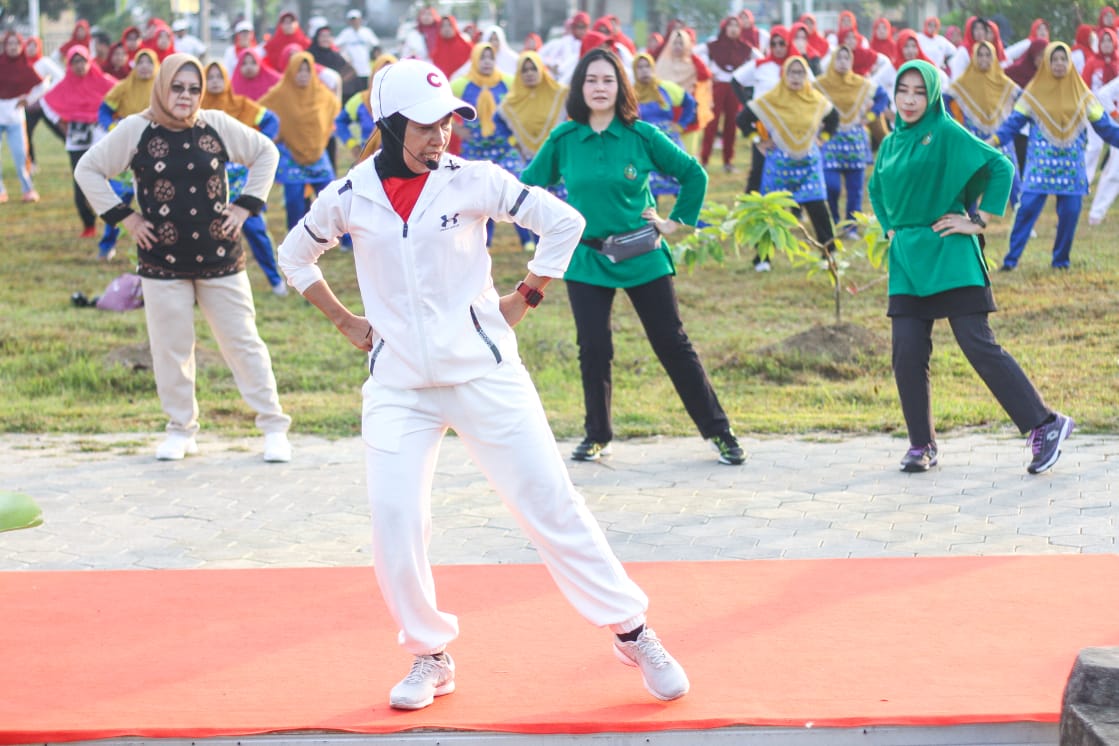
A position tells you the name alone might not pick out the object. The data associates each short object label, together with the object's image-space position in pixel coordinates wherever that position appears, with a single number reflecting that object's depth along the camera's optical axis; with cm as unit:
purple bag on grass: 2195
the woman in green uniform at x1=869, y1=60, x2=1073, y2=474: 1192
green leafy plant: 1665
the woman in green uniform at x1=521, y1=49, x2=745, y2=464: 1230
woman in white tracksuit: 723
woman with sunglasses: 1313
